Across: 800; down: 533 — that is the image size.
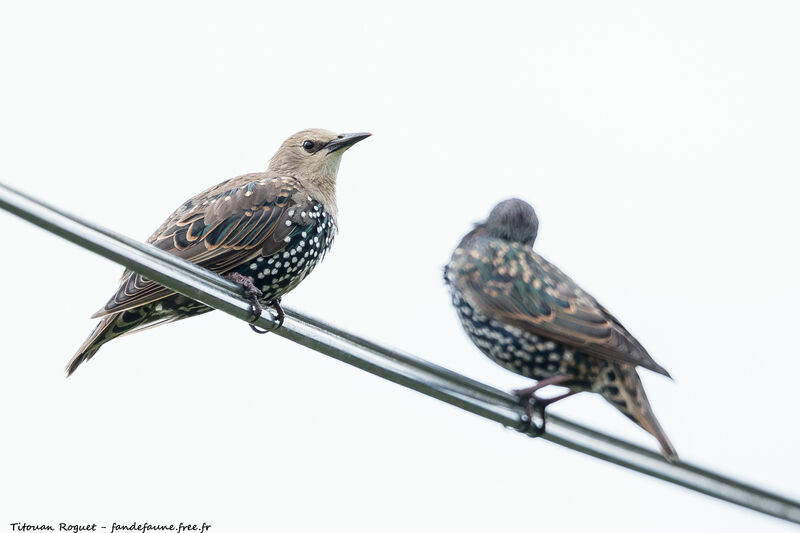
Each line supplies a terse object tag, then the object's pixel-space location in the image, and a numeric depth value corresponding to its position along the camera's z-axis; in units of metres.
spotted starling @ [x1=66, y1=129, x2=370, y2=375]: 12.77
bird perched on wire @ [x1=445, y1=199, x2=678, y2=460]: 11.31
